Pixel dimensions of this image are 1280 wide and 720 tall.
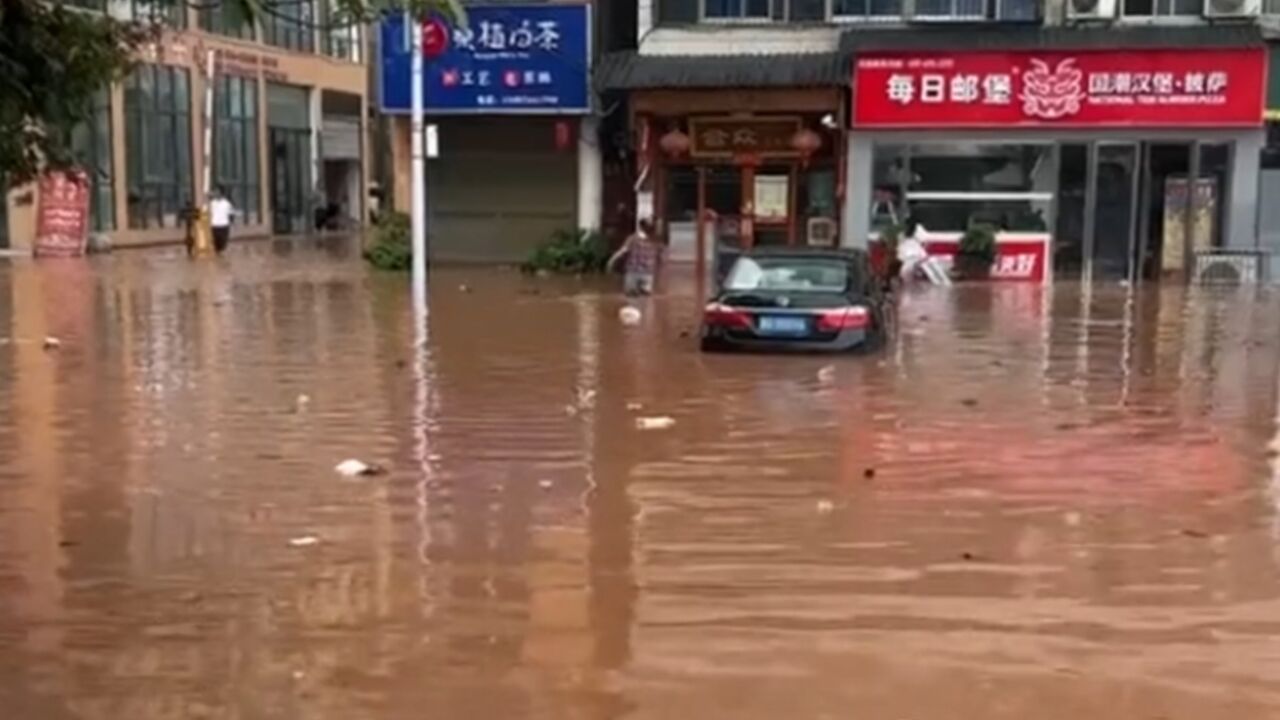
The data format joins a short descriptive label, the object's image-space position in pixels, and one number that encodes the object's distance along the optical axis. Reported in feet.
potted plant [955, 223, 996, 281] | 87.86
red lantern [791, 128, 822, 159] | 89.40
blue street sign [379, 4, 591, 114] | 91.76
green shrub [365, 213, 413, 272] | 95.55
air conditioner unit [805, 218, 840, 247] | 91.76
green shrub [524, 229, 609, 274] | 92.27
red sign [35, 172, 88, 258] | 110.22
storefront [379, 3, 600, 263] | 91.91
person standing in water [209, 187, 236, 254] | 122.42
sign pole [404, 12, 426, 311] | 78.02
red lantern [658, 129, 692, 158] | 90.58
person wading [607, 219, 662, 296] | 78.02
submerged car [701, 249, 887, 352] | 52.49
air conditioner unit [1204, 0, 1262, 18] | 85.97
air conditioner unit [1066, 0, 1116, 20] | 87.86
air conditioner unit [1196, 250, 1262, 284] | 85.76
